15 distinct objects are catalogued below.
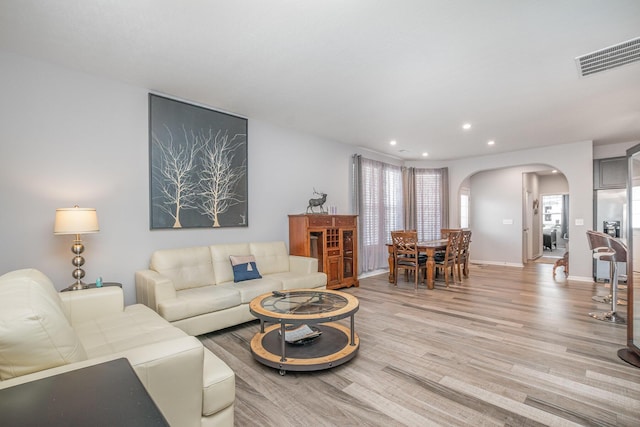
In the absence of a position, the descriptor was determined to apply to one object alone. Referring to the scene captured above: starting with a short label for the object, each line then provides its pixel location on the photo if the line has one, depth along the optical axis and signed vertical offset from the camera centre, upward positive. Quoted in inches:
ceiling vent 103.7 +56.0
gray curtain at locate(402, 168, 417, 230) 294.2 +16.0
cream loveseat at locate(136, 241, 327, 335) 116.3 -32.1
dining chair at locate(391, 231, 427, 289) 213.5 -29.1
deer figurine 199.2 +8.0
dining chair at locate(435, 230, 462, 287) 213.0 -29.9
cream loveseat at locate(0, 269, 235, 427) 44.2 -24.6
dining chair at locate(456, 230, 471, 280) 232.1 -31.5
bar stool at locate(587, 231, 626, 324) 140.3 -22.4
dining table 205.6 -30.1
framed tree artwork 141.3 +24.8
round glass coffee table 93.0 -44.7
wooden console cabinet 186.4 -18.8
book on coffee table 107.0 -43.6
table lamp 106.0 -3.4
